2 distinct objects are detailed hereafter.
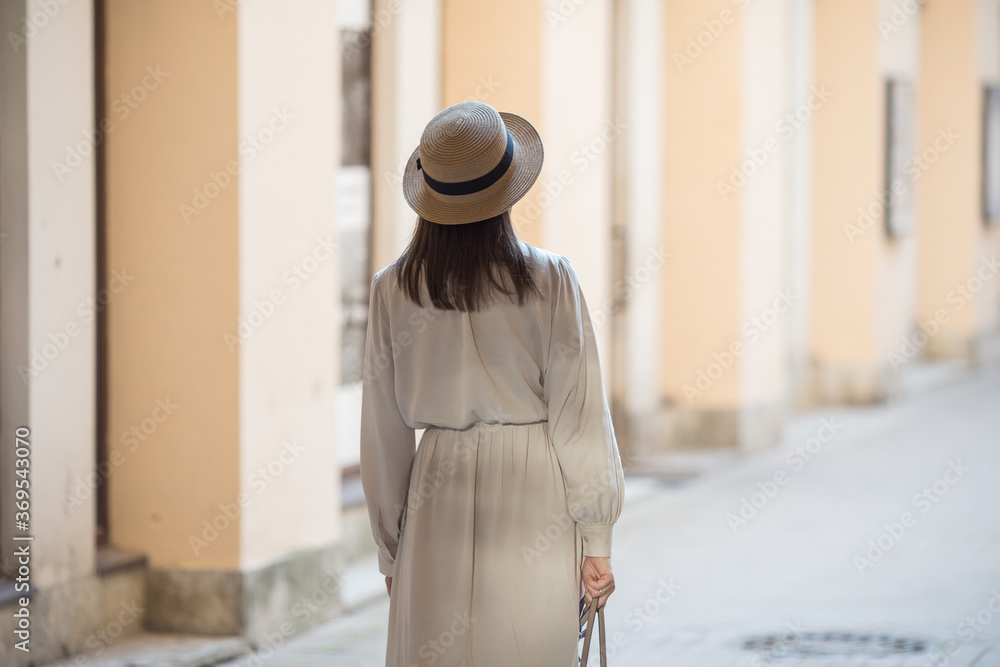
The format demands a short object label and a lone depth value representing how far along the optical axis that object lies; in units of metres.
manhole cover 11.95
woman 6.84
